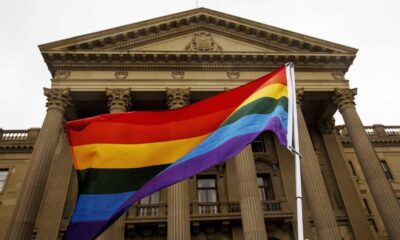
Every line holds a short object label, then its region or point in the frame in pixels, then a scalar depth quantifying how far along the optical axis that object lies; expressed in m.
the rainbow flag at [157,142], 7.96
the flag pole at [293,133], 6.23
